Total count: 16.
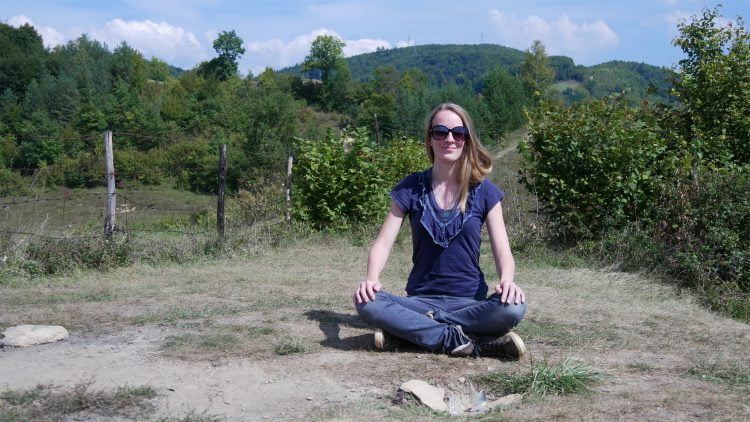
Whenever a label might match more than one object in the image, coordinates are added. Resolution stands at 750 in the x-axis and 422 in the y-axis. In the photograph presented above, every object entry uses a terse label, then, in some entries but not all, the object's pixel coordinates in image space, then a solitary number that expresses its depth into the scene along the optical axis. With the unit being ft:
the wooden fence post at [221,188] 30.45
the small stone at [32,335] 15.02
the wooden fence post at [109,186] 27.22
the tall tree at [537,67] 280.72
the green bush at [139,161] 66.42
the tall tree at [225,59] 329.11
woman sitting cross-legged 14.24
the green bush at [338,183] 36.88
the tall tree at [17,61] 245.65
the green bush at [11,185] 30.04
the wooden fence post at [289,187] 37.63
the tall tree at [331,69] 314.14
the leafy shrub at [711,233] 25.68
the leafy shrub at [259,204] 36.65
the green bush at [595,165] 29.48
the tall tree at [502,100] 198.70
